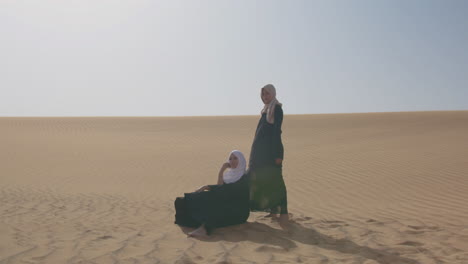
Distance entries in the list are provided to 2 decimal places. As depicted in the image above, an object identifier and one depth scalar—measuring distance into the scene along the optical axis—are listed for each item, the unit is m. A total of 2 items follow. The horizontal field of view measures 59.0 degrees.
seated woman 5.48
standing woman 5.90
